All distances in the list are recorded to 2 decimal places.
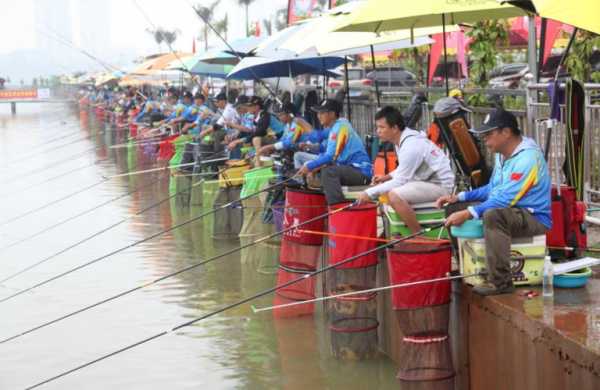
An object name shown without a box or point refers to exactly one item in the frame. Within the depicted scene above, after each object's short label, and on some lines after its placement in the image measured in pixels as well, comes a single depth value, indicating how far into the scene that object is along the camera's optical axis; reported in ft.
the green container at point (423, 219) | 28.17
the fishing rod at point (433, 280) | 23.45
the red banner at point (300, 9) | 77.36
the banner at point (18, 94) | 291.89
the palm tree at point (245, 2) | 257.96
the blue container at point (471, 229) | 23.58
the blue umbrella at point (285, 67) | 57.93
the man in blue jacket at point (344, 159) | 35.27
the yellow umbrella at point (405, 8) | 28.40
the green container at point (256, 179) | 42.45
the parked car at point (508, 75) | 95.34
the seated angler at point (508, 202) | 22.79
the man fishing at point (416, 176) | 28.17
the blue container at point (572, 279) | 23.94
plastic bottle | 22.85
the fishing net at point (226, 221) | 49.83
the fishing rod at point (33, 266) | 44.11
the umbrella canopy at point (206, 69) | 83.47
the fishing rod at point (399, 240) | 24.20
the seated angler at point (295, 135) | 45.06
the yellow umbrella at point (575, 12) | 18.88
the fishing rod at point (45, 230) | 52.49
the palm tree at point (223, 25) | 248.26
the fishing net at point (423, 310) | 23.99
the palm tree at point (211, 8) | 249.14
